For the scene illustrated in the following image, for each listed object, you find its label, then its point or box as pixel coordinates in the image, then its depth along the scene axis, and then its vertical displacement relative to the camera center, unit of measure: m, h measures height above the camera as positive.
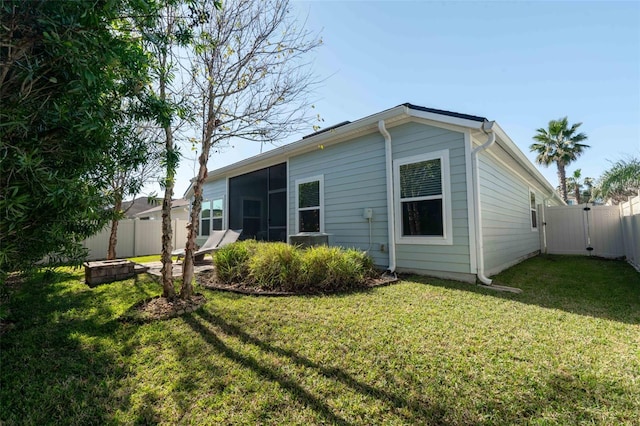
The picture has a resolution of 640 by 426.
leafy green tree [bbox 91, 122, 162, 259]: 2.29 +0.71
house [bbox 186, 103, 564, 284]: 4.75 +0.75
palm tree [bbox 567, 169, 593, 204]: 22.20 +3.24
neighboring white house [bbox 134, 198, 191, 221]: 17.21 +0.99
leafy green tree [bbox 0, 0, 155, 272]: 1.50 +0.73
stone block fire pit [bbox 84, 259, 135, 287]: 4.84 -0.81
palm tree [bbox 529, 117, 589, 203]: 15.11 +4.56
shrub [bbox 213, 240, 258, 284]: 4.83 -0.66
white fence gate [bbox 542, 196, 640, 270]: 8.25 -0.26
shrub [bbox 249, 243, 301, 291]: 4.39 -0.70
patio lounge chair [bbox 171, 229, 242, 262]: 6.99 -0.40
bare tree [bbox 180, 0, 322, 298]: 3.76 +2.33
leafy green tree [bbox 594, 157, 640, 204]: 7.86 +1.40
